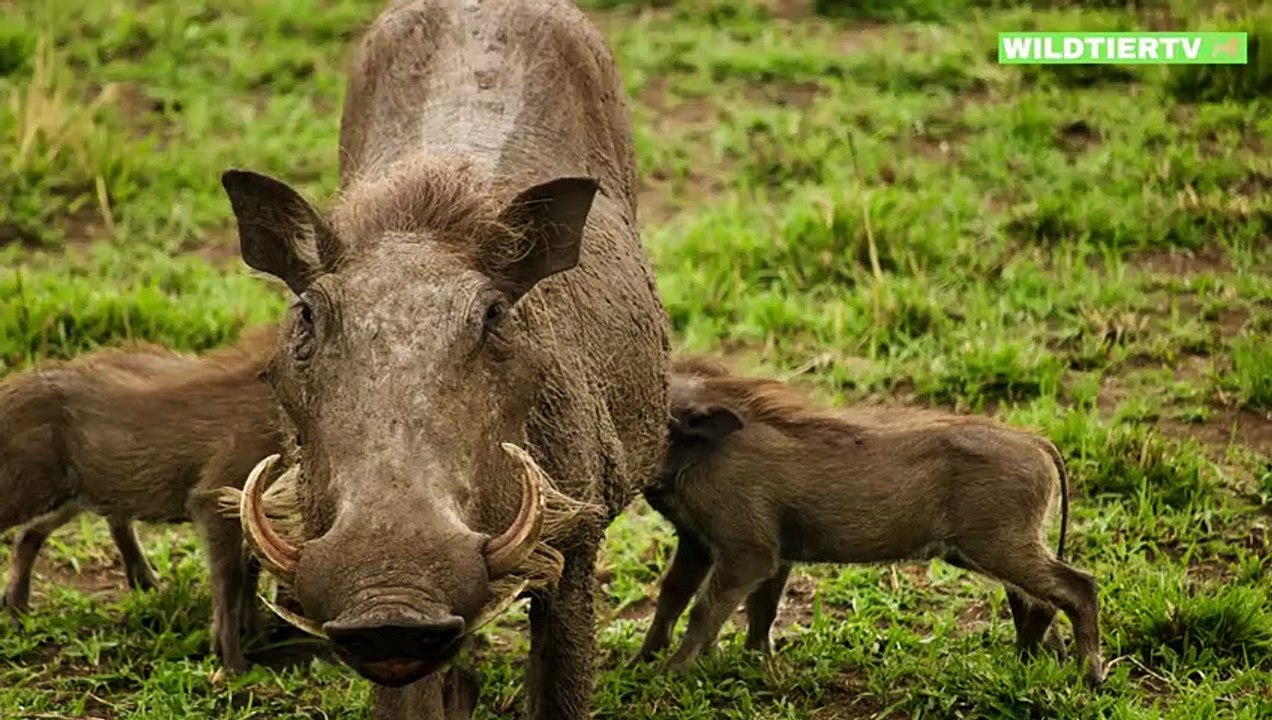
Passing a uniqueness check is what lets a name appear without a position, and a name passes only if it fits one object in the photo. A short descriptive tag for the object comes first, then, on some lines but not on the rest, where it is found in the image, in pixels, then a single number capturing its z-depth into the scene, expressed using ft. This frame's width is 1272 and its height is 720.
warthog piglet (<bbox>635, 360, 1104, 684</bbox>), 33.86
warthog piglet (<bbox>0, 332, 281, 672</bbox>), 35.83
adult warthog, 22.50
